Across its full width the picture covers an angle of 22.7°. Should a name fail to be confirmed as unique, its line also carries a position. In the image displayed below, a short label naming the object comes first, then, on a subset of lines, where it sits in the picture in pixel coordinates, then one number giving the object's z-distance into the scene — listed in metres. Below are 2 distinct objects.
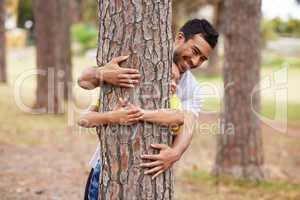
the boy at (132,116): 3.99
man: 3.99
